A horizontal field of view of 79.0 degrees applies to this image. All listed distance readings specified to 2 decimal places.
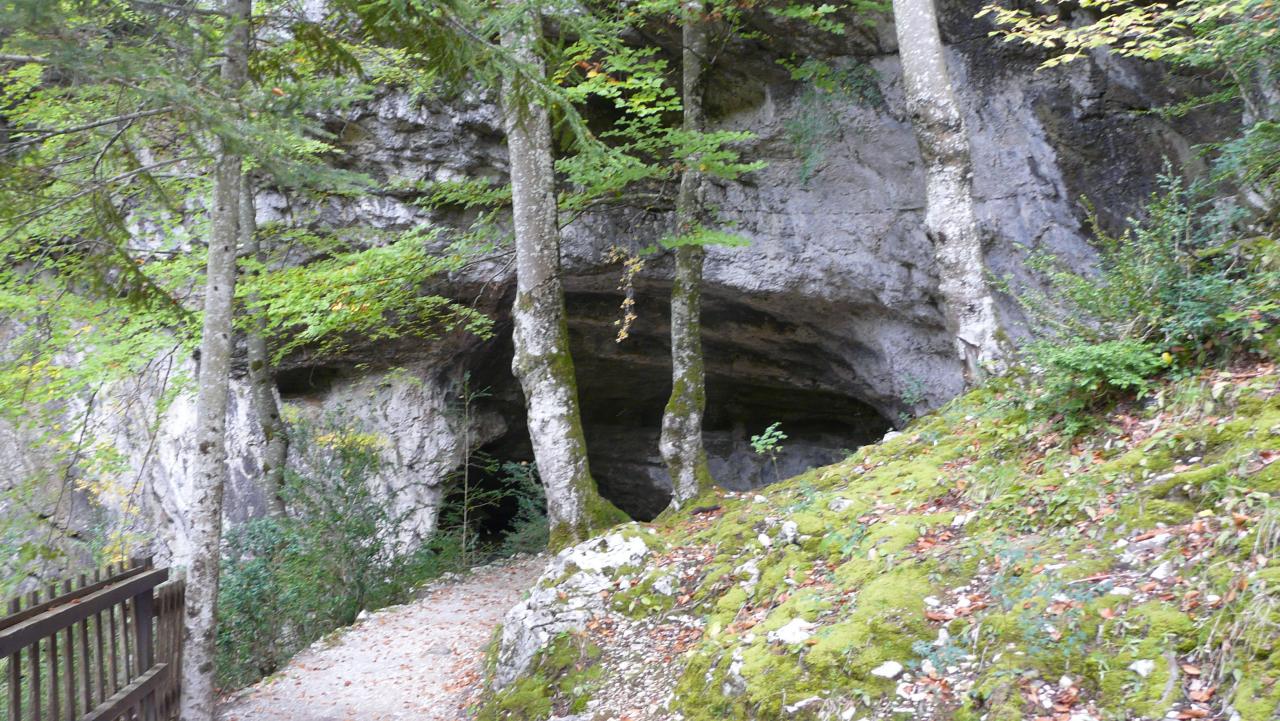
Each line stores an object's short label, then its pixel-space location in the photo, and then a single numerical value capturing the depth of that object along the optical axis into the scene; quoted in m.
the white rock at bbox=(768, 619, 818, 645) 3.55
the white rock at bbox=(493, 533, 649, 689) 5.29
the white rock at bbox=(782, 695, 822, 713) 3.15
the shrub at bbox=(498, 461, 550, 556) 11.66
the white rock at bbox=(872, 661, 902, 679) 3.08
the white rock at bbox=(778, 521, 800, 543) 4.72
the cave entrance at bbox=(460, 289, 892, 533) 12.20
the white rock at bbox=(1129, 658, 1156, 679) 2.56
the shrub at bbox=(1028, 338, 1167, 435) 4.04
